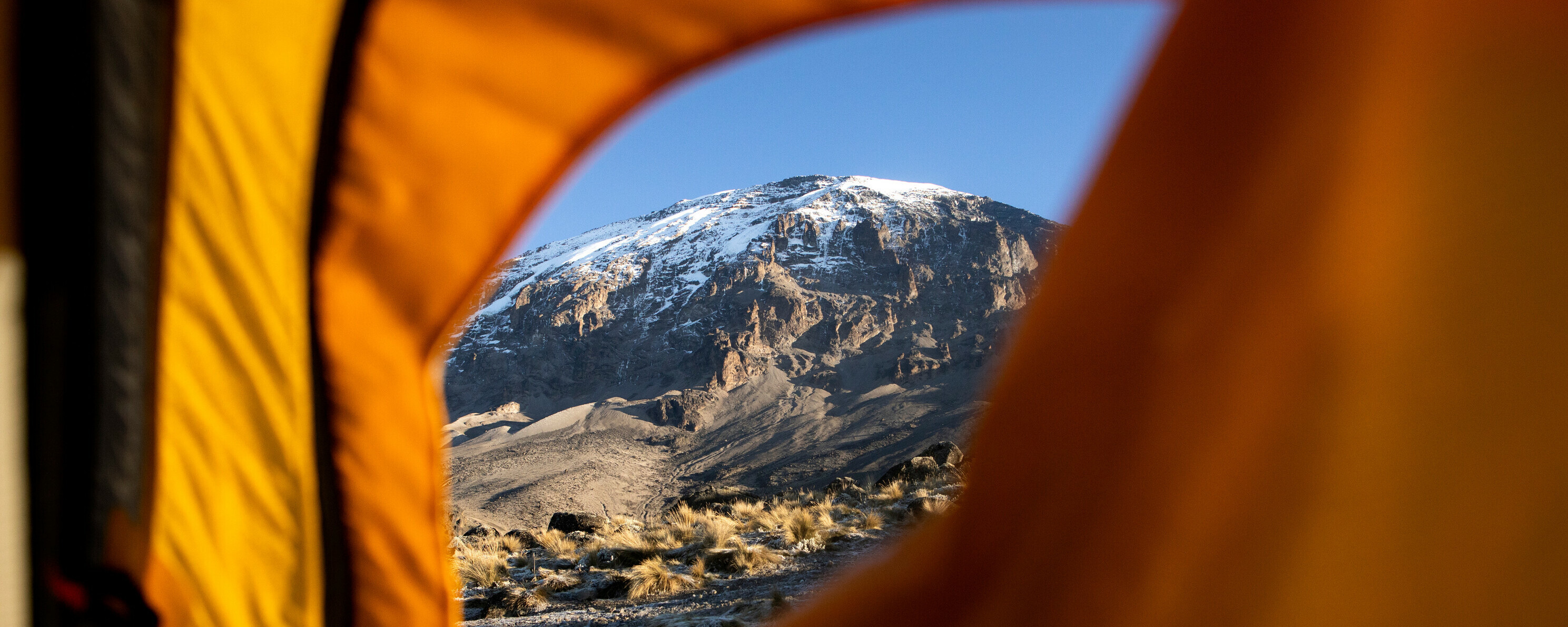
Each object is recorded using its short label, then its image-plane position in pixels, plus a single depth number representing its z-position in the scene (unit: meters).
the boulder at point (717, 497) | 10.98
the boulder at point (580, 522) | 8.06
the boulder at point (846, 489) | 9.21
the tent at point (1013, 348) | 0.52
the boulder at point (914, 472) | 9.15
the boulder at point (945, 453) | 9.64
